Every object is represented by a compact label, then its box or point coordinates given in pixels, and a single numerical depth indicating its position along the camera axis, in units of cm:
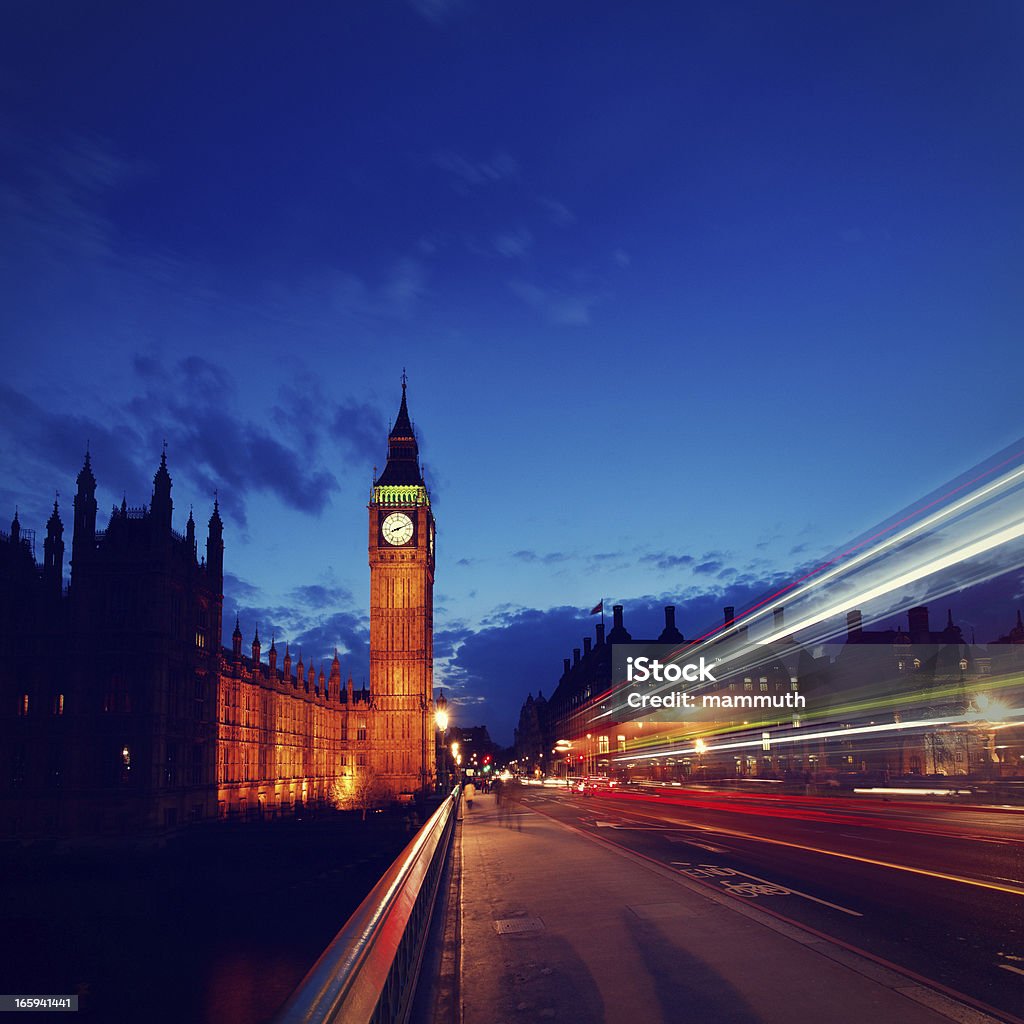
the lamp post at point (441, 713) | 6212
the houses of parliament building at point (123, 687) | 5425
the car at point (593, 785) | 7250
